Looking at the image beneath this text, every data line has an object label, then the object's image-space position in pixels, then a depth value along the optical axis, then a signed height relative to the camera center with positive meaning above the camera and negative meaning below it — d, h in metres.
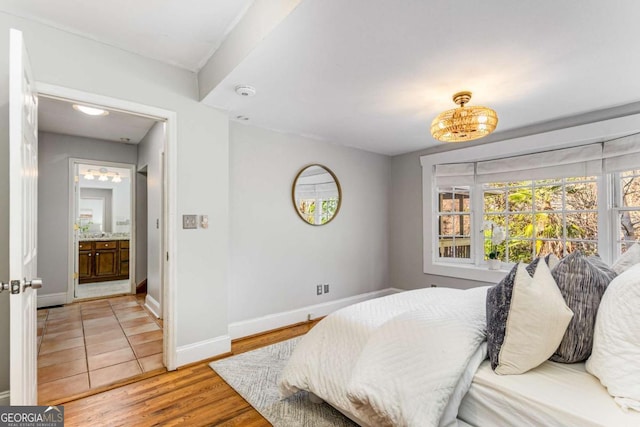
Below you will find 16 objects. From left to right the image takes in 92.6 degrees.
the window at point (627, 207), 2.72 +0.07
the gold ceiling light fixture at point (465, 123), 2.15 +0.67
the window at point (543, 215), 3.04 +0.00
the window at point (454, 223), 3.91 -0.09
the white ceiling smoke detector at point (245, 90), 2.31 +0.98
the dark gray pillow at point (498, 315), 1.32 -0.45
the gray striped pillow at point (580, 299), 1.28 -0.36
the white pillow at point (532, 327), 1.25 -0.46
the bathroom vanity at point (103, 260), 5.55 -0.78
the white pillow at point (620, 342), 1.06 -0.47
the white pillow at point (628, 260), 1.51 -0.23
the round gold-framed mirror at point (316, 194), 3.59 +0.28
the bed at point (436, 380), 1.12 -0.68
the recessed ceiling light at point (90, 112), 3.26 +1.18
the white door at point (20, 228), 1.25 -0.04
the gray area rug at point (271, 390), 1.82 -1.20
